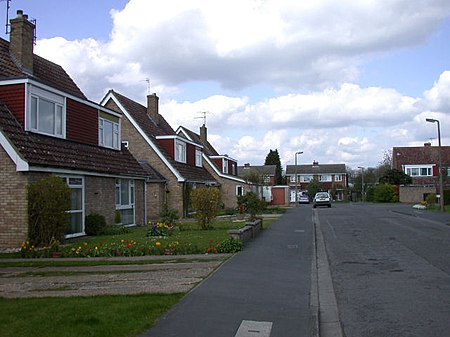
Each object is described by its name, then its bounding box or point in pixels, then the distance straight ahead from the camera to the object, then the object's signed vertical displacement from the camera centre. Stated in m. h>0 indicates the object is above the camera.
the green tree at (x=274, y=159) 95.93 +7.65
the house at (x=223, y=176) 43.94 +2.06
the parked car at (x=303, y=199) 73.10 -0.14
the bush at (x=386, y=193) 64.12 +0.50
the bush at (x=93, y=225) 18.53 -0.89
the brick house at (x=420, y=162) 75.62 +5.37
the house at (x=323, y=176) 97.10 +4.34
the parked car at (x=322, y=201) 51.29 -0.32
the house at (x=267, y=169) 82.01 +5.06
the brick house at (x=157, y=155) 31.17 +3.04
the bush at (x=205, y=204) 19.69 -0.17
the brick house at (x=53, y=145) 14.87 +2.03
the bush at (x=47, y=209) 14.45 -0.21
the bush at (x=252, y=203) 23.31 -0.20
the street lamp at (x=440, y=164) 35.41 +2.37
